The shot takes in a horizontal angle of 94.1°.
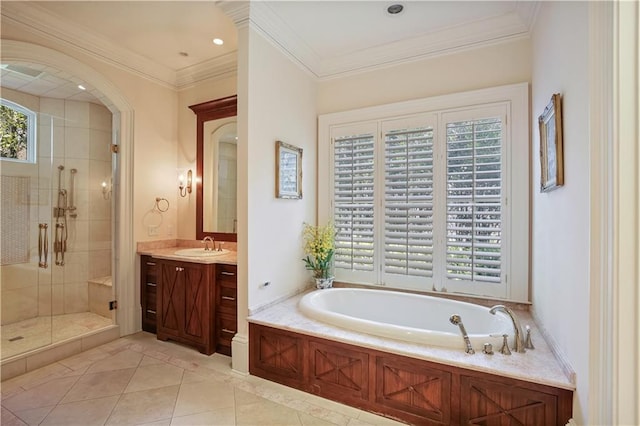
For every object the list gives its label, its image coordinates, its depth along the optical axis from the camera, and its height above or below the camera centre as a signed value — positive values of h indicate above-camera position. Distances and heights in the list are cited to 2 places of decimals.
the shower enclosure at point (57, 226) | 3.04 -0.18
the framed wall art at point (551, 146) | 1.66 +0.40
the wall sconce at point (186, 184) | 3.68 +0.33
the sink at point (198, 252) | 3.03 -0.44
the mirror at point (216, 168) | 3.40 +0.50
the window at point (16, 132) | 3.00 +0.80
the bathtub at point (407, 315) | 1.94 -0.84
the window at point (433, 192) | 2.54 +0.19
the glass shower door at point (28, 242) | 2.99 -0.33
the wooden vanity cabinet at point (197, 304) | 2.71 -0.88
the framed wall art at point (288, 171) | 2.77 +0.39
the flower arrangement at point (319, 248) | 3.09 -0.39
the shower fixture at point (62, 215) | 3.31 -0.05
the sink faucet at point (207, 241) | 3.38 -0.36
